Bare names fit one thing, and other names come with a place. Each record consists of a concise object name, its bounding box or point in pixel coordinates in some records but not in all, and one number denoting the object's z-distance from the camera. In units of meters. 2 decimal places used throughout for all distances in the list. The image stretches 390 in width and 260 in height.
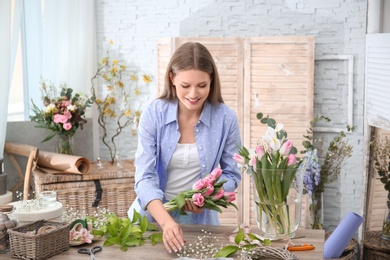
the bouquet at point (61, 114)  4.99
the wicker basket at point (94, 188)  4.77
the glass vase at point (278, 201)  2.64
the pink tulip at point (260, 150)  2.63
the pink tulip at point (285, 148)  2.61
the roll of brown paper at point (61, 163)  4.77
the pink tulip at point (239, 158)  2.68
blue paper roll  2.73
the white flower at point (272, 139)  2.62
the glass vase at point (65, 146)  5.14
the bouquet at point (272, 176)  2.63
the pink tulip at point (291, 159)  2.62
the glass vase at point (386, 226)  4.74
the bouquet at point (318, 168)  4.93
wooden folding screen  5.11
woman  3.01
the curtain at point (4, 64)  4.84
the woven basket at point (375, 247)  4.70
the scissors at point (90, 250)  2.58
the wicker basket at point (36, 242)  2.50
